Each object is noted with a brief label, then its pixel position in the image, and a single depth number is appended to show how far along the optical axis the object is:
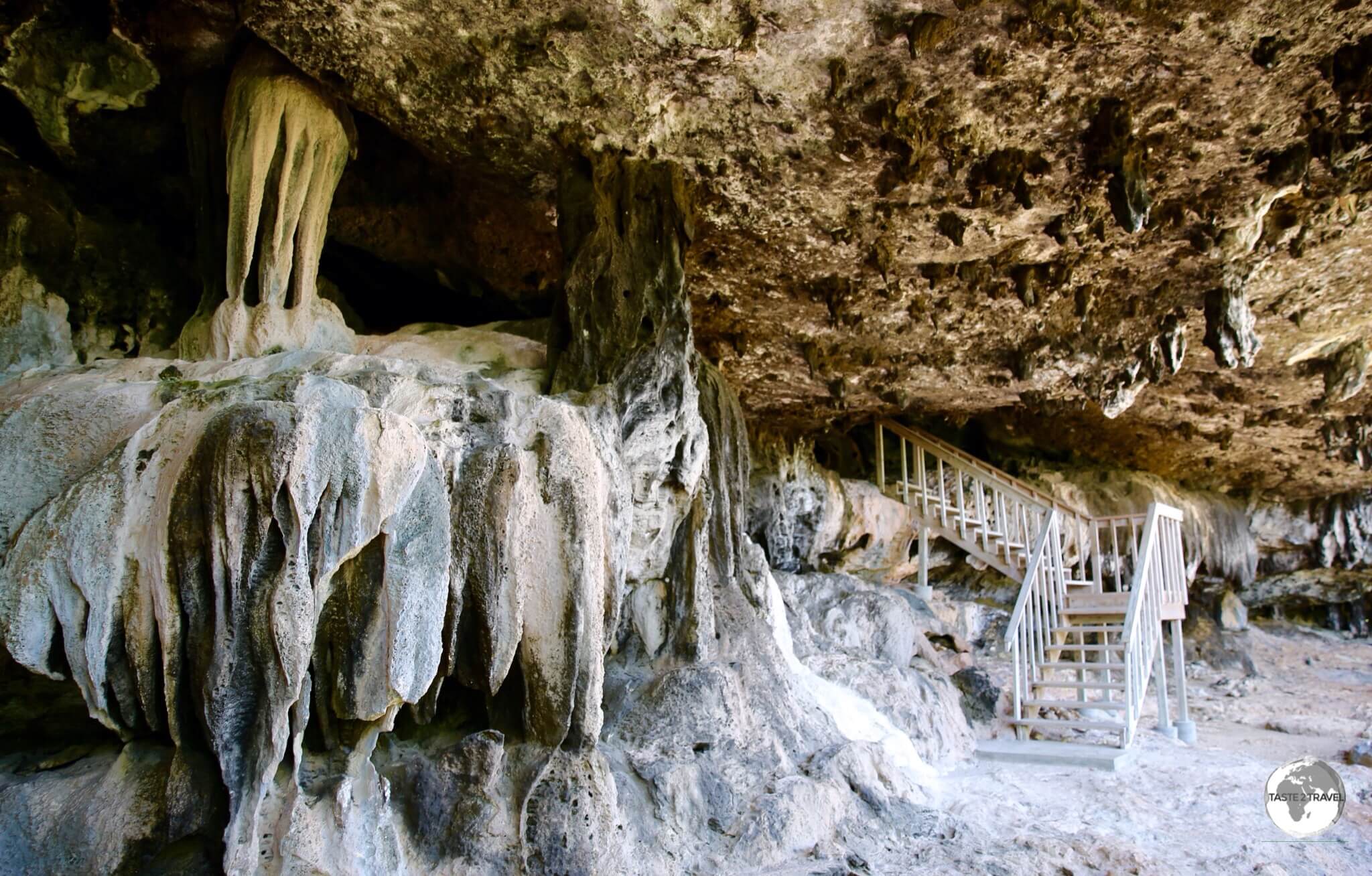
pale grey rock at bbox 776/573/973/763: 7.94
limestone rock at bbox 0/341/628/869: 3.41
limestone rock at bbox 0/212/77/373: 5.27
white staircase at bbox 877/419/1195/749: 8.66
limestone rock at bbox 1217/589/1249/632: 15.72
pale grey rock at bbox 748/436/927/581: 11.05
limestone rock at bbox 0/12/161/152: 4.98
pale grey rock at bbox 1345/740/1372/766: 8.41
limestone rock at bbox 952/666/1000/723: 9.10
